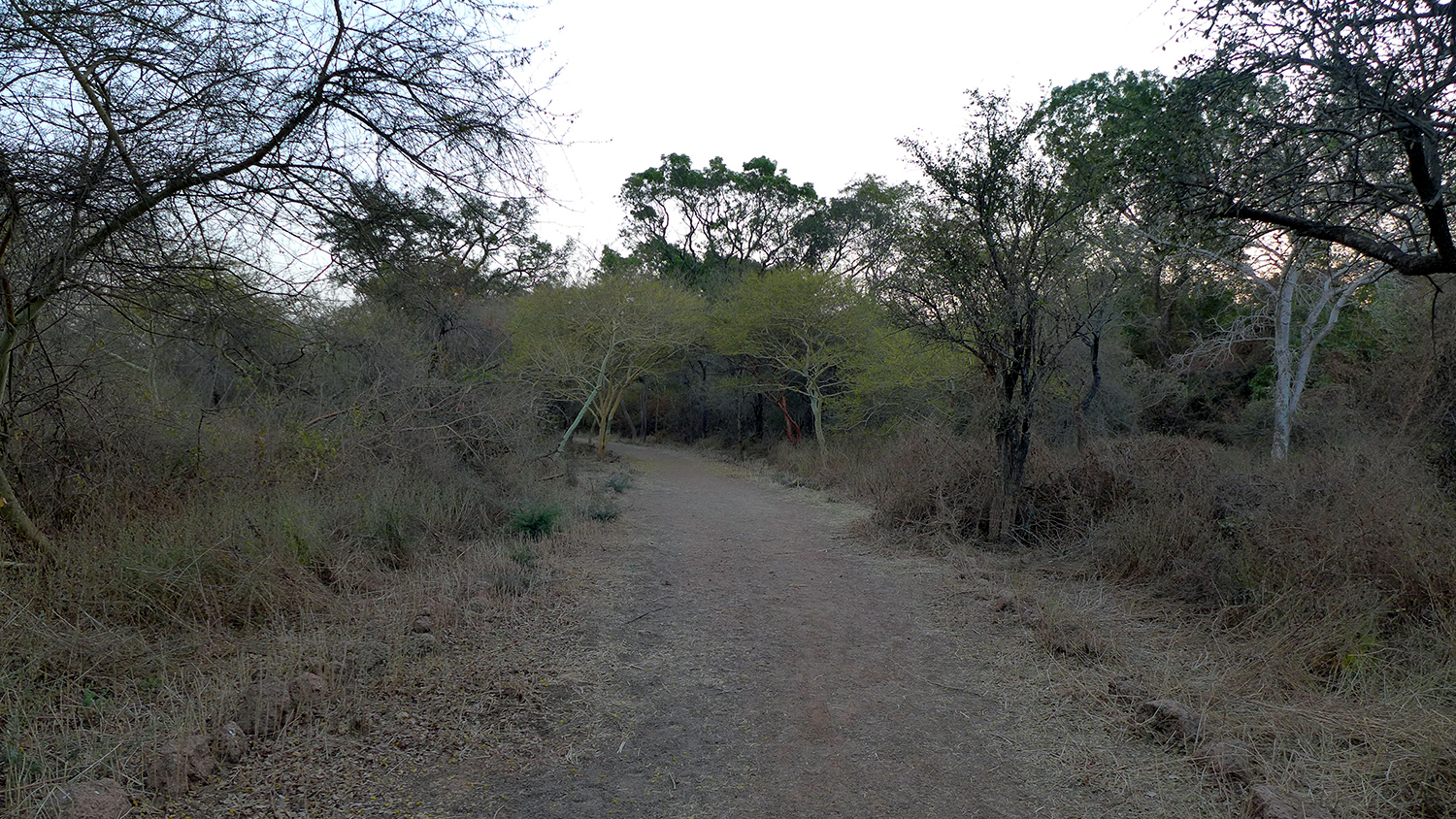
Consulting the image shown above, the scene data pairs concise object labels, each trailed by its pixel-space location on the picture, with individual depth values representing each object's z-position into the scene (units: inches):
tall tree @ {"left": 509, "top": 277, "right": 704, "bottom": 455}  716.7
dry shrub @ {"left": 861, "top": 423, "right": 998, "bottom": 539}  356.5
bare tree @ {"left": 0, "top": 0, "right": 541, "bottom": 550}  148.8
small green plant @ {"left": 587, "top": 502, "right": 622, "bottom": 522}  413.9
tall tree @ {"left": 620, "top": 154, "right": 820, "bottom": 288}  1349.7
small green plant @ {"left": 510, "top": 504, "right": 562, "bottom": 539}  333.1
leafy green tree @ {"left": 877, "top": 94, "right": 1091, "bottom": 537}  324.5
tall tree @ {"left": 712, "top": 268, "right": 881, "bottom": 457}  802.2
